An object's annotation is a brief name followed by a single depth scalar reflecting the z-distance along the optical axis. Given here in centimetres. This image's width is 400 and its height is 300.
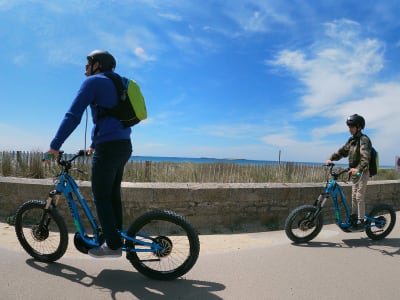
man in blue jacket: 300
